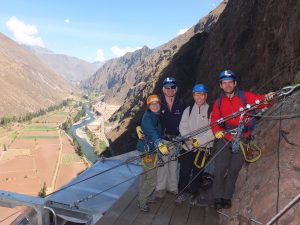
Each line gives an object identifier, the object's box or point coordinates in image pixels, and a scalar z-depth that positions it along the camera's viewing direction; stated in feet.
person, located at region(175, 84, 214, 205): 16.87
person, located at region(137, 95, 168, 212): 16.47
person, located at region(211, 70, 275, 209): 15.28
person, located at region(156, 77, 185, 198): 17.41
